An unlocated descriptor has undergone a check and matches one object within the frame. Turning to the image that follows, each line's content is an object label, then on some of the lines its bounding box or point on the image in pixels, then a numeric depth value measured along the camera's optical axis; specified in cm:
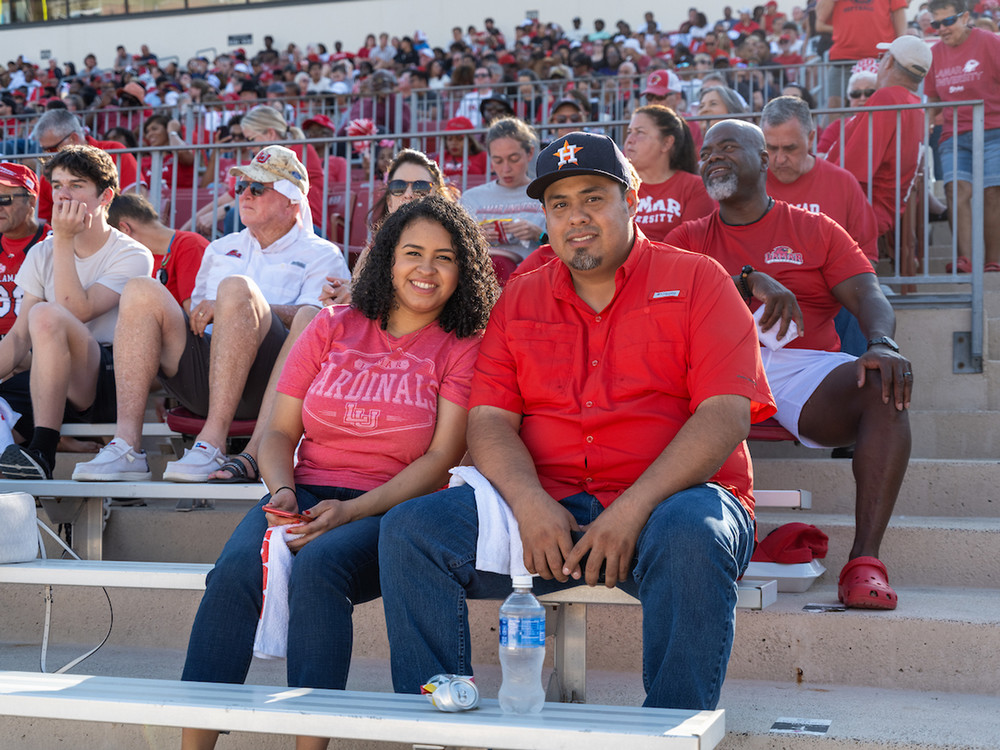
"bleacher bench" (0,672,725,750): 187
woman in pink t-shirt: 239
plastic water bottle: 210
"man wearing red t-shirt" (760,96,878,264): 442
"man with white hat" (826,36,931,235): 542
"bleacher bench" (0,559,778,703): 237
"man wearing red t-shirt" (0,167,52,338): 485
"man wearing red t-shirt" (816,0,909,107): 879
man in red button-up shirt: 212
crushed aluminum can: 201
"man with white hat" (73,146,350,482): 361
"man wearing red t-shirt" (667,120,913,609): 293
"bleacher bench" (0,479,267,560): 327
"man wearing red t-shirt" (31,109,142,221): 700
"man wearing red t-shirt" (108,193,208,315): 494
